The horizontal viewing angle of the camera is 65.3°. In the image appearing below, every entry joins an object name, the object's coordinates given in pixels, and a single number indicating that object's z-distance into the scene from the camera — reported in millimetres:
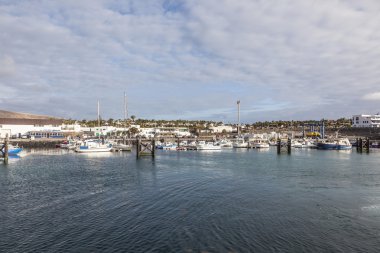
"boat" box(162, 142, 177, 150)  111006
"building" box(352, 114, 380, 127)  191500
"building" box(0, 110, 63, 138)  148625
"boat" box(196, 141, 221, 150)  106962
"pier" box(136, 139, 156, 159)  74575
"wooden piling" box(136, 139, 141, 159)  74250
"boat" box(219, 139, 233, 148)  123975
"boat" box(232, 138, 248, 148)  121781
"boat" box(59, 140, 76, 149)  111331
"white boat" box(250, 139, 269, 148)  119062
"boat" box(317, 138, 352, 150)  109500
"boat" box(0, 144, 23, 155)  76812
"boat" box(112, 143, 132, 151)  98612
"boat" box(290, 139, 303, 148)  123400
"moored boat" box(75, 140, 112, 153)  90875
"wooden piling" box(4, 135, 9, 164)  61975
